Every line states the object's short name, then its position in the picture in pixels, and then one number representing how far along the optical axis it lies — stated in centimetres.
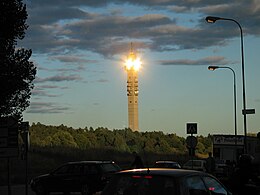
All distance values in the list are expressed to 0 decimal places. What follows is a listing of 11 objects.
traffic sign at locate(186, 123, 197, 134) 2798
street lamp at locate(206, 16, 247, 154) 3722
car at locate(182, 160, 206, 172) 4494
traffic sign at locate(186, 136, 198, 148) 2780
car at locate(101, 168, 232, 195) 941
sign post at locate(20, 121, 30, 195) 2197
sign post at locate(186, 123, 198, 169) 2781
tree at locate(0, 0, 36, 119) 1962
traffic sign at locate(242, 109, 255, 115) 3468
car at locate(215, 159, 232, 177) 4345
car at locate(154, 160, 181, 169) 3822
